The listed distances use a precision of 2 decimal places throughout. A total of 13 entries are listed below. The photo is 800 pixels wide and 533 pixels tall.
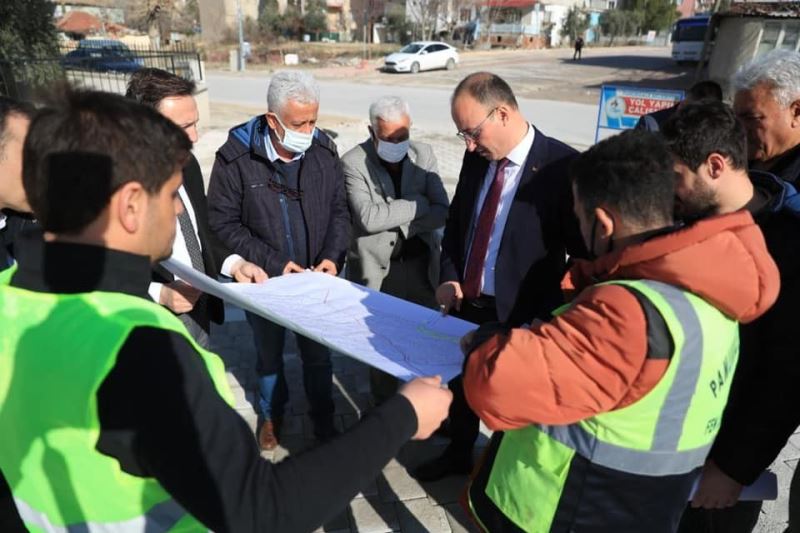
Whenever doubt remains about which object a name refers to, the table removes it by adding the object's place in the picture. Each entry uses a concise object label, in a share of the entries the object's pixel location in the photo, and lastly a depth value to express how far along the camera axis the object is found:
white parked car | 28.78
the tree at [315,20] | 49.00
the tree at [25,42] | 10.83
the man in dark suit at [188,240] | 2.26
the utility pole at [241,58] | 29.88
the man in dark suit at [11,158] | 1.85
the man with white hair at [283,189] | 2.68
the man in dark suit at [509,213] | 2.35
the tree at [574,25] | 54.34
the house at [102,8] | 58.10
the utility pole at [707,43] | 19.93
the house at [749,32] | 17.36
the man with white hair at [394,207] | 3.07
